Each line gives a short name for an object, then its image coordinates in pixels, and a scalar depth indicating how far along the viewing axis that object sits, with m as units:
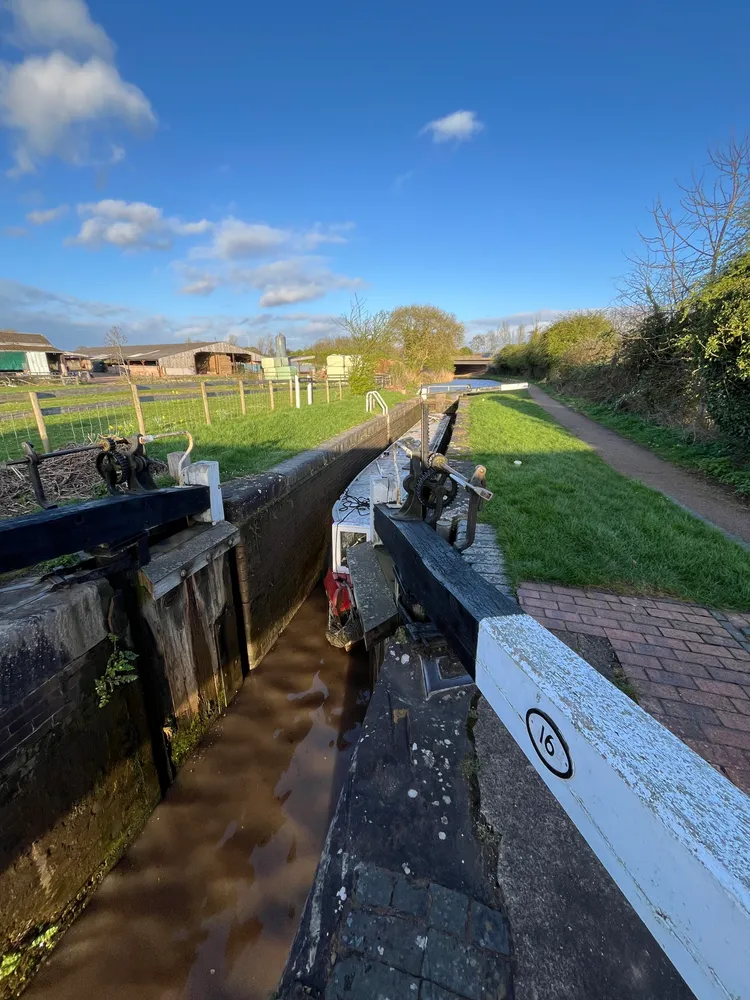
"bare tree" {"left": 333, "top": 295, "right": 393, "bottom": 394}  21.88
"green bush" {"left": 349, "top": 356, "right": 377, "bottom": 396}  21.61
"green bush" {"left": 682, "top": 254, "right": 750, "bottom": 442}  7.35
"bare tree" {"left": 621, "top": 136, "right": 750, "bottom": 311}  8.36
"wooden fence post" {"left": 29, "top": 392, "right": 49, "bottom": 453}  5.51
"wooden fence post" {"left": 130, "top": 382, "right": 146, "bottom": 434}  6.39
